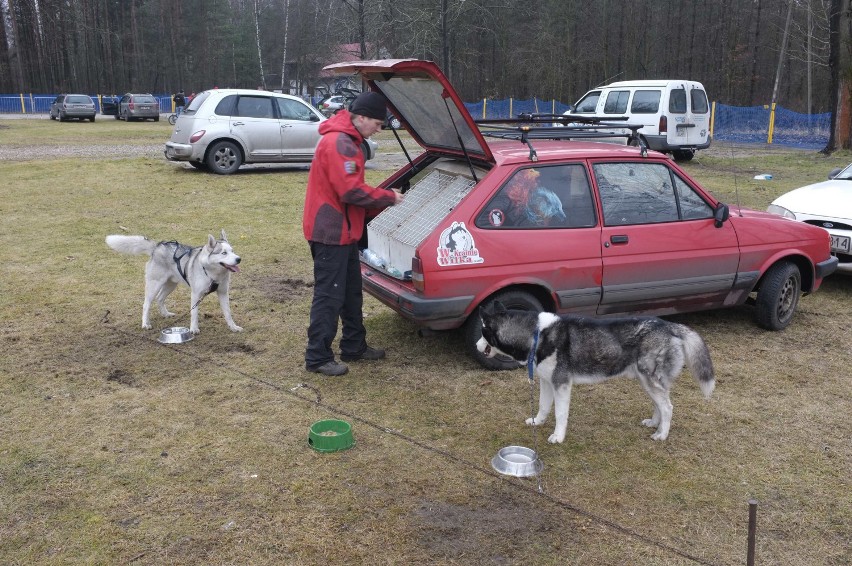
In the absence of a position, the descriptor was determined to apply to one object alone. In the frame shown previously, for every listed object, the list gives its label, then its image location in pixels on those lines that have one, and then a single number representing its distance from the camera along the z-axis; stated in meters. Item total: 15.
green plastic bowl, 4.29
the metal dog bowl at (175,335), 6.10
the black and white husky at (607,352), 4.35
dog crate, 5.65
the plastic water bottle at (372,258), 5.95
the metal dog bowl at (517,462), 4.06
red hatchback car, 5.24
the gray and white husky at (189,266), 6.04
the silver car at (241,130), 14.99
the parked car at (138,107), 37.78
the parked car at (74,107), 36.25
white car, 7.67
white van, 19.36
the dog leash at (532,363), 4.35
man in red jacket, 5.11
